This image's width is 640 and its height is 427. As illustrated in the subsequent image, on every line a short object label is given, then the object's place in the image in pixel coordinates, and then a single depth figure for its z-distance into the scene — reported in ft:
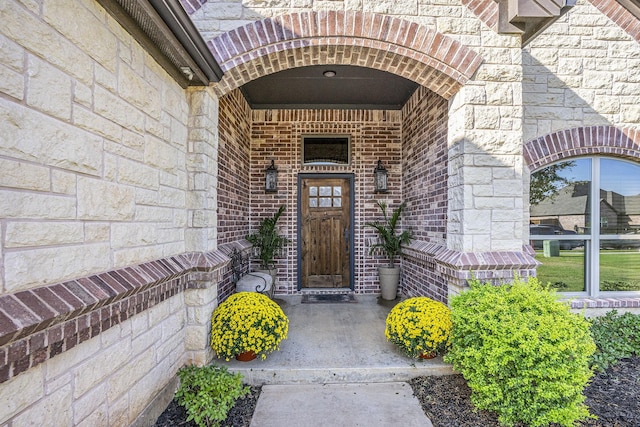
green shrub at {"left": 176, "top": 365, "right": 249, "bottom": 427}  7.25
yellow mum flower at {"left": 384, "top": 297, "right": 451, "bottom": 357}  9.41
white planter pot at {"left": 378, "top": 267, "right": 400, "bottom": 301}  16.70
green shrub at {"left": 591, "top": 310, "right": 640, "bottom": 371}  10.37
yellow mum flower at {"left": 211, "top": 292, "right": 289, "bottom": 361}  9.19
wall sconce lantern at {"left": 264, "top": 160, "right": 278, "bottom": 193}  17.33
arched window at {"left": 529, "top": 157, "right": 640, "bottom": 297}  12.69
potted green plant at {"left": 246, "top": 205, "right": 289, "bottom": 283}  16.64
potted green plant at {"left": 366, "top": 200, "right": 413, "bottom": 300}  16.61
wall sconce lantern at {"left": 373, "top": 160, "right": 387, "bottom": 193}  17.35
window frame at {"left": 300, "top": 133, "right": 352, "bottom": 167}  17.81
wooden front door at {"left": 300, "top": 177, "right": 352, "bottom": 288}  18.15
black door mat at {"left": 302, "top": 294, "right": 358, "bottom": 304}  16.29
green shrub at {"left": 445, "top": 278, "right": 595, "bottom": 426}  6.98
